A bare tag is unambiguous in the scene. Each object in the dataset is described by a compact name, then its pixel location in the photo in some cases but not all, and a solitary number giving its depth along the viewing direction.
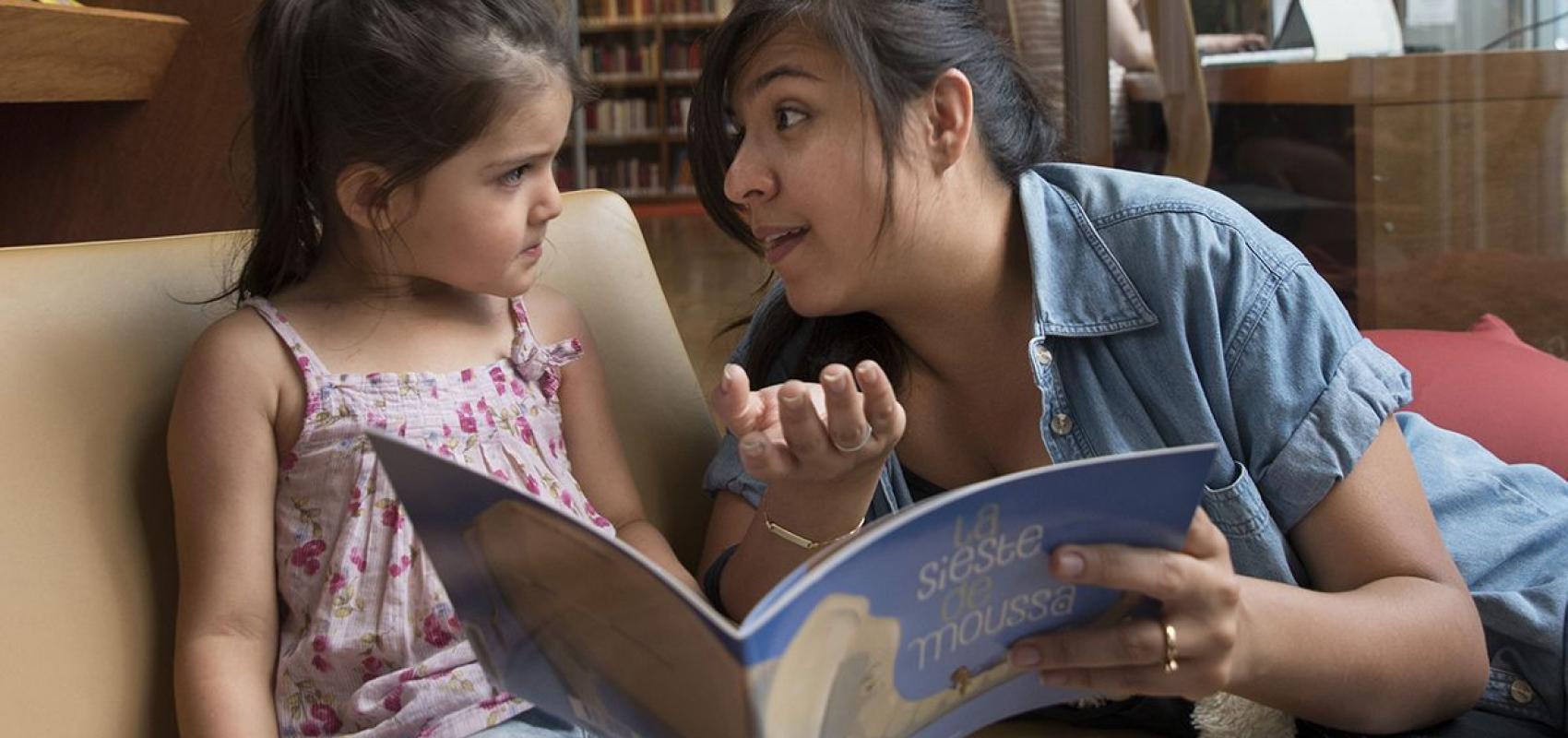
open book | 0.71
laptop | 3.08
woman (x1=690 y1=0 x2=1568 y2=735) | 1.08
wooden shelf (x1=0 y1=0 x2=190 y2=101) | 1.93
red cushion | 1.71
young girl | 1.16
